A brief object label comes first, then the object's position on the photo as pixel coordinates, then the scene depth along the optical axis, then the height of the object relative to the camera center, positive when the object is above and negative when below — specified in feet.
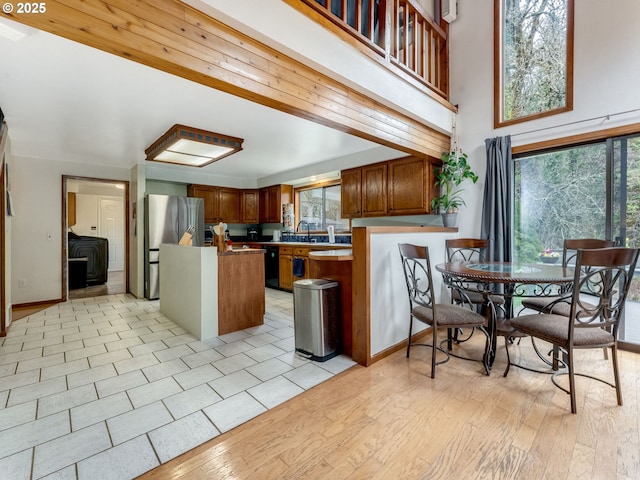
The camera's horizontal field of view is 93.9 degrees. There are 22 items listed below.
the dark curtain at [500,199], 10.84 +1.31
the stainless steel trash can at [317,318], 8.38 -2.40
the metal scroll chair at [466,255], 9.56 -0.82
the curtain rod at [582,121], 8.83 +3.61
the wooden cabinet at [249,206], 21.90 +2.15
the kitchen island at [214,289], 10.09 -1.97
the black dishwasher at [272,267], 19.13 -2.11
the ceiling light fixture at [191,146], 11.44 +3.79
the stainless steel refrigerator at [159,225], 16.19 +0.57
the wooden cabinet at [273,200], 20.66 +2.45
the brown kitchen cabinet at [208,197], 19.65 +2.58
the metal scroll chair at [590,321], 5.68 -1.82
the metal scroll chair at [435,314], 7.31 -2.06
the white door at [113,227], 27.91 +0.81
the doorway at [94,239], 18.31 -0.24
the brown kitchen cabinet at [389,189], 12.69 +2.17
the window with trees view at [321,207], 18.78 +1.83
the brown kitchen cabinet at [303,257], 16.60 -1.25
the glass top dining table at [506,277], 6.55 -0.96
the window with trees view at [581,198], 9.05 +1.20
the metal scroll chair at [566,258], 7.98 -0.75
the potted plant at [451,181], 11.51 +2.13
